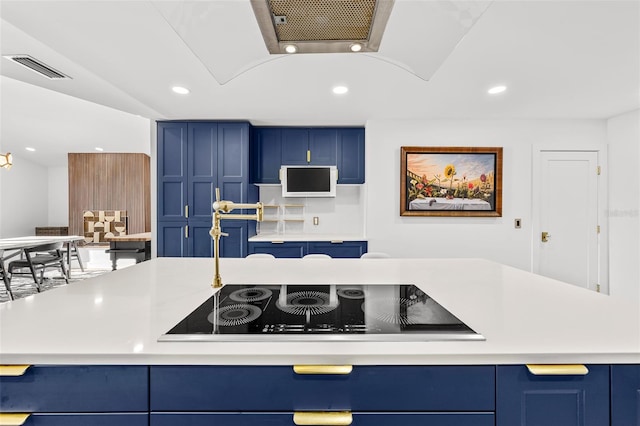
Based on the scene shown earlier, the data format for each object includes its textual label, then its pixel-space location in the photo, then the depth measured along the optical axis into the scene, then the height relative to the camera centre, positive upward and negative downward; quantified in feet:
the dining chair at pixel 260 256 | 6.98 -1.03
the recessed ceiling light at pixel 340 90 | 9.33 +3.90
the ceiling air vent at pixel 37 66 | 7.27 +3.77
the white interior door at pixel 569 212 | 12.47 +0.01
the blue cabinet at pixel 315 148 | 13.41 +2.89
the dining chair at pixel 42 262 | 14.25 -2.40
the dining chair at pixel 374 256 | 7.59 -1.11
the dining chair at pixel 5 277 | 13.41 -2.93
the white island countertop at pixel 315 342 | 2.37 -1.07
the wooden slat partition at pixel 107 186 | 26.08 +2.33
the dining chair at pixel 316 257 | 6.99 -1.06
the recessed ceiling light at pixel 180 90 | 9.18 +3.85
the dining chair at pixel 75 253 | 19.83 -2.70
